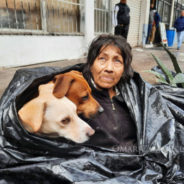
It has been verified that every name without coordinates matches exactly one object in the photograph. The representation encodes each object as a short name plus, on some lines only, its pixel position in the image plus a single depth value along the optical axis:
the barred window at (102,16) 6.13
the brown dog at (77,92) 1.09
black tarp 1.03
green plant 2.11
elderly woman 1.20
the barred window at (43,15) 3.56
